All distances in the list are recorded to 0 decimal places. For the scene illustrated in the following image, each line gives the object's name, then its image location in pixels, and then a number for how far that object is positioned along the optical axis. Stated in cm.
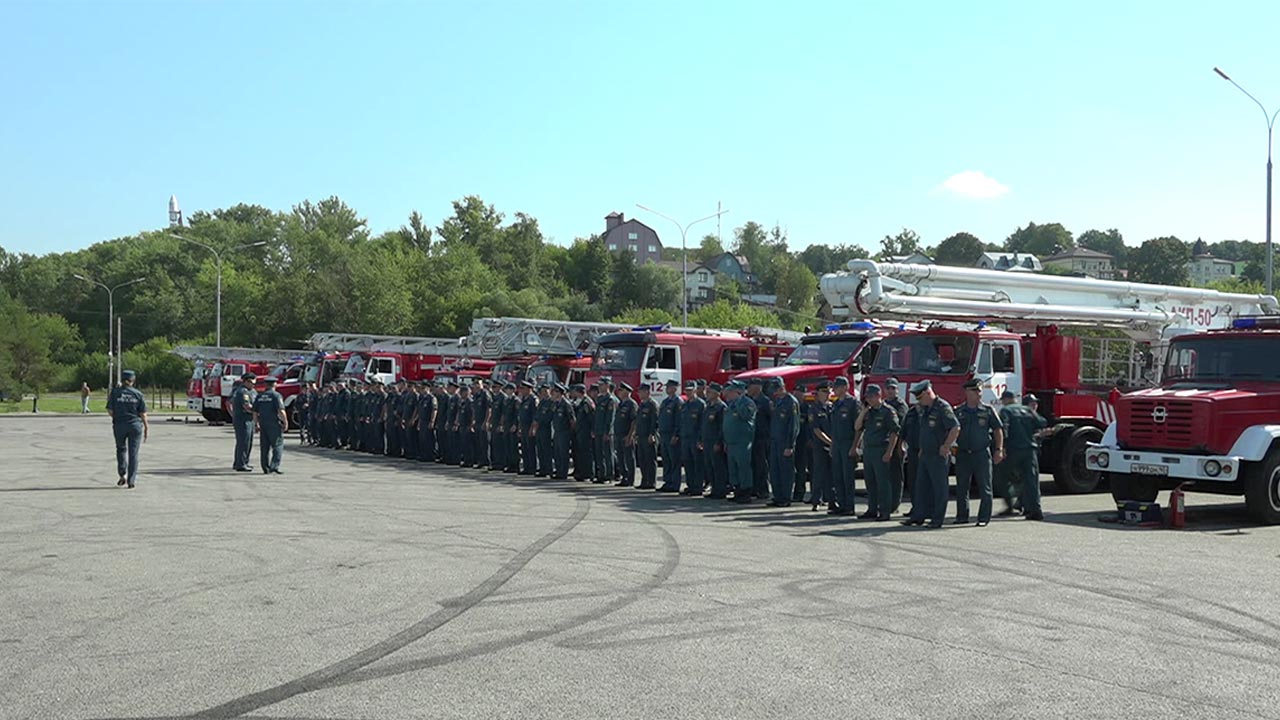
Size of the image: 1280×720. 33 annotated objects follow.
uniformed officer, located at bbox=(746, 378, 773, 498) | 1619
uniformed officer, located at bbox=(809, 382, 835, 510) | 1496
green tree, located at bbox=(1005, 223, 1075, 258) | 16262
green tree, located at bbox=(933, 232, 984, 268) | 12444
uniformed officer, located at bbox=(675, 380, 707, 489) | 1691
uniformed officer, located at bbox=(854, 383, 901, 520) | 1384
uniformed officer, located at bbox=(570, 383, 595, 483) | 1953
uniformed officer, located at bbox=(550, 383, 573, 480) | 1975
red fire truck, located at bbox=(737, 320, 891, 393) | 1877
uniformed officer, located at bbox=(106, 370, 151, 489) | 1698
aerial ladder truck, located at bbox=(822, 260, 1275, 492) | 1770
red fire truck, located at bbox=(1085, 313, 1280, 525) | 1366
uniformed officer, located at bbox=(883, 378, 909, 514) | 1414
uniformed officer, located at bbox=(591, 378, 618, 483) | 1908
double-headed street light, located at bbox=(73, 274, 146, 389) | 6208
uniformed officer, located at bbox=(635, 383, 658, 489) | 1816
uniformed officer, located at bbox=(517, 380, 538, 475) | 2059
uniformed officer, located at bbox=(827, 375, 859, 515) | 1441
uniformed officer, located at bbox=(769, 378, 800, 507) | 1541
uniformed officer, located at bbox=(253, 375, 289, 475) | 1998
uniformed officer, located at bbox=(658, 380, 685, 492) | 1745
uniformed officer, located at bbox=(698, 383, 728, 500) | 1650
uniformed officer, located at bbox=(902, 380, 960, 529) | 1341
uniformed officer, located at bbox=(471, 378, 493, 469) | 2217
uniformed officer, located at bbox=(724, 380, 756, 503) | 1595
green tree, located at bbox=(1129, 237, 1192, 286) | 12812
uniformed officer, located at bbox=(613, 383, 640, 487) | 1853
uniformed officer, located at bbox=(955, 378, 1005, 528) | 1377
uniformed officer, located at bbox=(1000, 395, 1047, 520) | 1439
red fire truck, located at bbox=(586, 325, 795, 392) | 2416
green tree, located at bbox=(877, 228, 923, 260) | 12923
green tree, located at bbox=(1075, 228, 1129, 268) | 17038
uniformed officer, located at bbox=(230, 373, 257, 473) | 2019
